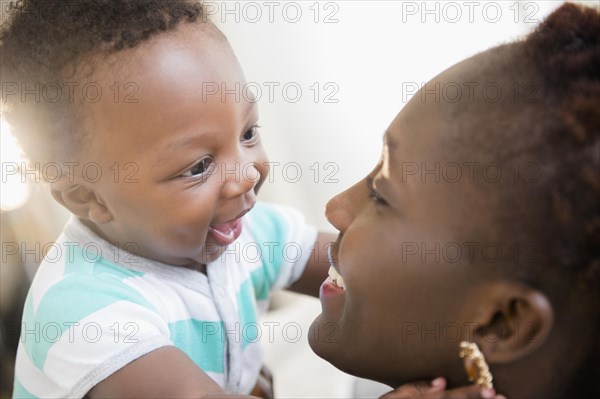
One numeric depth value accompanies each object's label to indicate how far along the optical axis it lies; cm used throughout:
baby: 84
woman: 62
